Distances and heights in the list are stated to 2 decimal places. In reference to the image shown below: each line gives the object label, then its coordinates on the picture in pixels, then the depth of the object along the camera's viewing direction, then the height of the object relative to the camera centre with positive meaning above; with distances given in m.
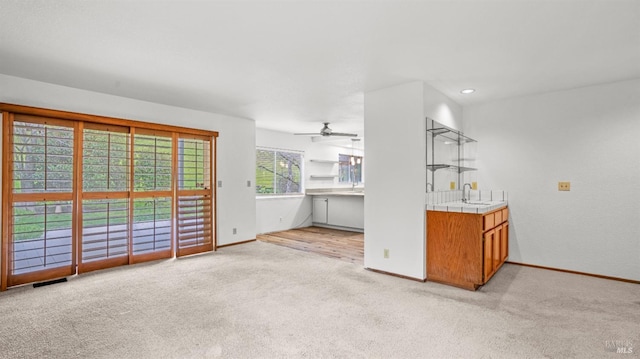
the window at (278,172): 7.07 +0.26
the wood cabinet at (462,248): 3.40 -0.72
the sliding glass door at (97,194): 3.51 -0.15
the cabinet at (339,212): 7.26 -0.69
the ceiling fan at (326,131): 6.14 +1.00
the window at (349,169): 9.09 +0.42
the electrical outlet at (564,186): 4.10 -0.04
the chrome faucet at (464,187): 4.83 -0.07
